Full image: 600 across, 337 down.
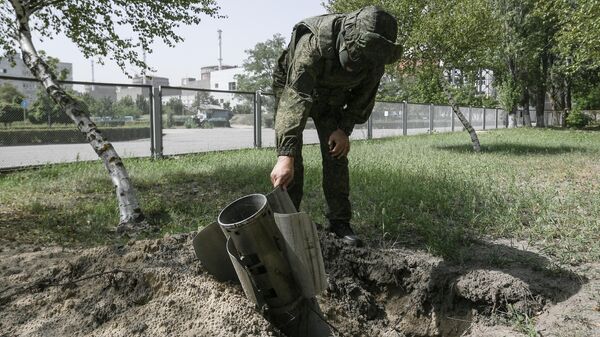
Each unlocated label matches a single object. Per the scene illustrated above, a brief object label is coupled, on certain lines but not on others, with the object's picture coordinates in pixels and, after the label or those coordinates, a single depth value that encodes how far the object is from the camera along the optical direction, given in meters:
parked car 12.16
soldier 2.59
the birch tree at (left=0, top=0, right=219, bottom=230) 4.68
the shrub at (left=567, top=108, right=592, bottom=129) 33.78
